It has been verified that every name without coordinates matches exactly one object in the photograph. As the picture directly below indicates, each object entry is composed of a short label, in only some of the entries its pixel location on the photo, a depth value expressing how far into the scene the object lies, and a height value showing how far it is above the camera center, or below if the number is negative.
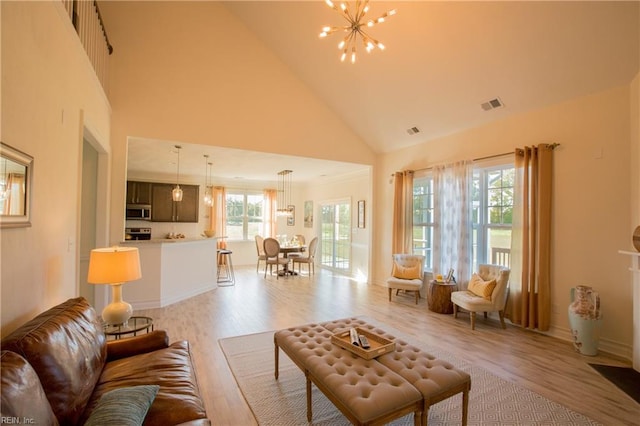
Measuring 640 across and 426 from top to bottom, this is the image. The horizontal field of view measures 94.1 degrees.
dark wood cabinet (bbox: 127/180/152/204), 7.42 +0.57
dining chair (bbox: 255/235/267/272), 7.84 -0.81
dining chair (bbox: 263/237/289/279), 7.36 -0.82
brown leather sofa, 1.14 -0.82
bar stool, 6.71 -1.47
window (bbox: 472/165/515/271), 4.39 +0.10
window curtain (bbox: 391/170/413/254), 5.73 +0.11
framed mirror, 1.45 +0.14
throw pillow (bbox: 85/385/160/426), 1.26 -0.88
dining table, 7.68 -0.87
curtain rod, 3.76 +0.95
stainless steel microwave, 7.36 +0.09
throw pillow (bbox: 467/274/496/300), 4.02 -0.93
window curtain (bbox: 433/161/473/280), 4.71 +0.01
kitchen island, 4.69 -0.99
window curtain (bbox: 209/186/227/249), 8.56 +0.09
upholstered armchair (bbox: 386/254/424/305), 5.09 -0.98
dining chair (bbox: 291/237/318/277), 7.77 -1.05
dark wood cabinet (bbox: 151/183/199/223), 7.72 +0.28
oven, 7.47 -0.47
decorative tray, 2.11 -0.96
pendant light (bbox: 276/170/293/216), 9.53 +0.72
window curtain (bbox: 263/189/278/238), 9.48 +0.06
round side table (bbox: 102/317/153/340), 2.56 -1.01
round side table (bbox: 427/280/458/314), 4.58 -1.20
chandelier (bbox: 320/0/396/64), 2.49 +1.75
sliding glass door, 7.94 -0.49
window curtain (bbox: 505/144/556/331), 3.75 -0.25
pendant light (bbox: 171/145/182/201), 5.56 +0.40
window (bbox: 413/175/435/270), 5.55 +0.02
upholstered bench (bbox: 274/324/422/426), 1.61 -0.99
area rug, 2.15 -1.45
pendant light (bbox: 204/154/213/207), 6.26 +1.01
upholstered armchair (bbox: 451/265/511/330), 3.93 -1.01
